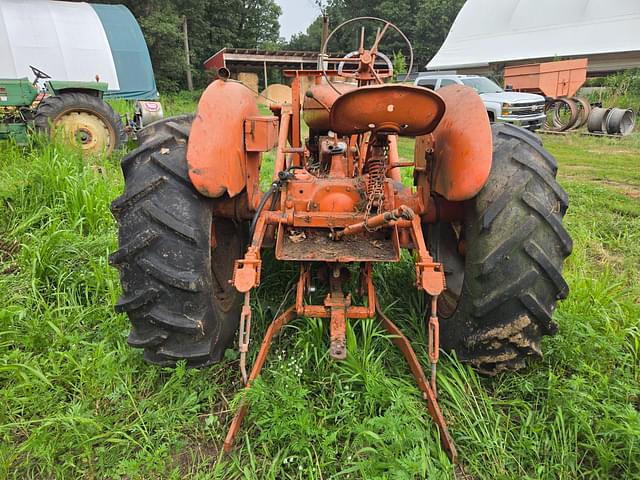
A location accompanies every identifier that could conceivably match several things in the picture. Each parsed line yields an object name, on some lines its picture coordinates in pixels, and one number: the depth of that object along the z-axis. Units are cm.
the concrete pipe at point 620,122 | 1173
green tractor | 629
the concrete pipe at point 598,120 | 1207
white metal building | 2080
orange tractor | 194
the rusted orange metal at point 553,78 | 1452
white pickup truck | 1181
